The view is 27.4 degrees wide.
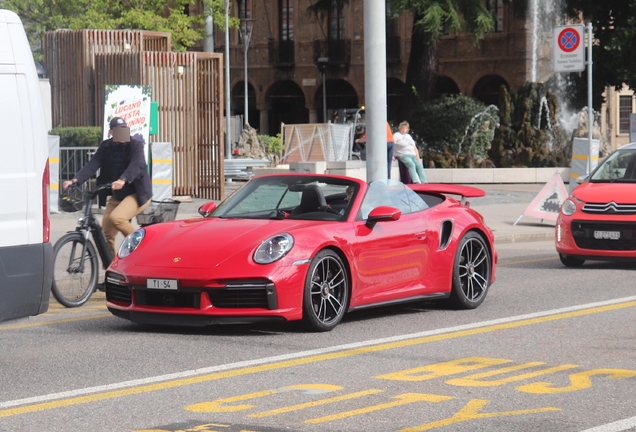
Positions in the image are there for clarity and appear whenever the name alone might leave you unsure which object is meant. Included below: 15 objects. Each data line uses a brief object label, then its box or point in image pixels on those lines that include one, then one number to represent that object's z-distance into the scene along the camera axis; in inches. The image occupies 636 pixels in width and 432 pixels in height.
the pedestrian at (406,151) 1126.4
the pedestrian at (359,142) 1643.8
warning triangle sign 892.6
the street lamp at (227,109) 1672.0
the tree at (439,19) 1520.7
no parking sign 937.5
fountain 1676.9
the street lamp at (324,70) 2517.2
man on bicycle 496.1
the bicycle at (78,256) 463.5
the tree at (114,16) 1740.9
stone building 2357.3
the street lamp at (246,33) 2301.7
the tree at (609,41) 1891.0
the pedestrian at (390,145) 1114.7
